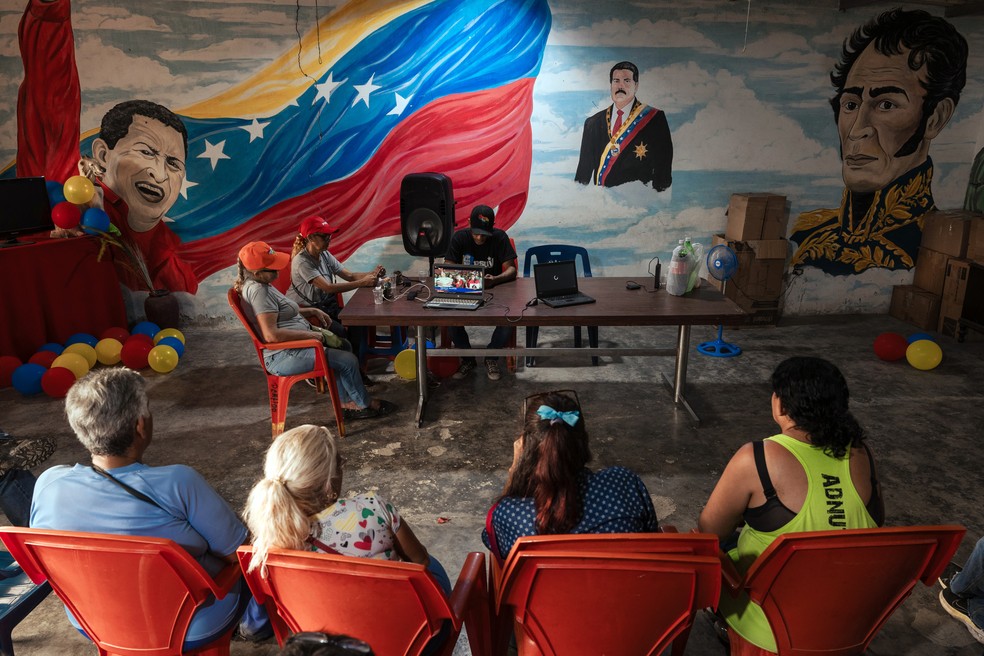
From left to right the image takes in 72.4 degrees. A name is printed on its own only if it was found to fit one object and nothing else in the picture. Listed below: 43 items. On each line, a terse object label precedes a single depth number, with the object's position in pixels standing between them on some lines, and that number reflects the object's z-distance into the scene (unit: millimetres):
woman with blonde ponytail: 1709
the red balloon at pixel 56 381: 4531
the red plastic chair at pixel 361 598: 1587
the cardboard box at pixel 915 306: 5926
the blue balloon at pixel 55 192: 5633
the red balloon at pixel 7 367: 4758
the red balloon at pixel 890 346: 5094
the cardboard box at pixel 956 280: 5605
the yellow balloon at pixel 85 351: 4914
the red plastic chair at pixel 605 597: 1627
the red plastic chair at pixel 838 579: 1654
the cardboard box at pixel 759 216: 5801
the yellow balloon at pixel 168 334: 5461
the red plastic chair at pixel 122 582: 1688
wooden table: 3855
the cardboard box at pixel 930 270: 5945
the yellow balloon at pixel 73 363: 4684
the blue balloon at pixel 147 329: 5661
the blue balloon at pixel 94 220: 5570
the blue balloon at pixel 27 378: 4582
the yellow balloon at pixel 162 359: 5055
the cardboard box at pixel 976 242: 5574
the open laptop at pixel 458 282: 4195
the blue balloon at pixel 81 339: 5168
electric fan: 5152
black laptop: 4176
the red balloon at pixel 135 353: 5133
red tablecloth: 4902
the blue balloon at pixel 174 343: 5252
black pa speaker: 5379
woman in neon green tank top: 1875
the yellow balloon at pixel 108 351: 5102
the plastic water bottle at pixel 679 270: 4172
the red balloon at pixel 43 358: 4770
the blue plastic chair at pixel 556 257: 5180
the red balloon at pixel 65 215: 5415
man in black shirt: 4750
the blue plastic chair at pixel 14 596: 2021
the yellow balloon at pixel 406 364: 4832
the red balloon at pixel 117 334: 5352
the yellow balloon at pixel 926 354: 4914
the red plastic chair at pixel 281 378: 3889
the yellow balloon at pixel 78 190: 5559
